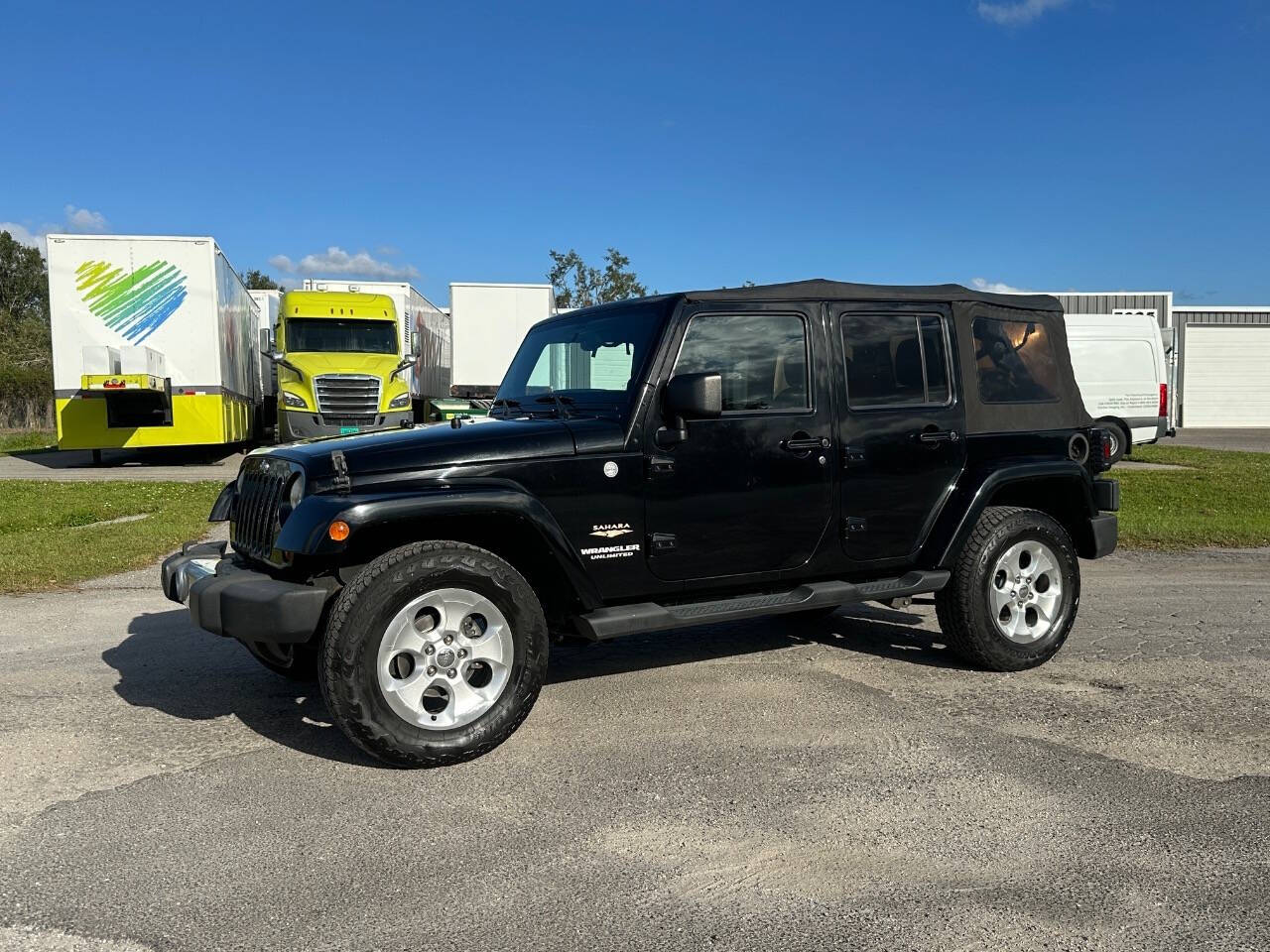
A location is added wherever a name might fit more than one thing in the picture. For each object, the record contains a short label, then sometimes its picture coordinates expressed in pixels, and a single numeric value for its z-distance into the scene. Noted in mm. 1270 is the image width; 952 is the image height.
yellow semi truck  20297
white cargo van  19250
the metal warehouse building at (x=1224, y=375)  39375
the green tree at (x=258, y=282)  85500
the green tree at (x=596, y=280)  43781
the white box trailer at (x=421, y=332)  23359
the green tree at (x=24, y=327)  33219
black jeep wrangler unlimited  4156
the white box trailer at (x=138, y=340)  19594
